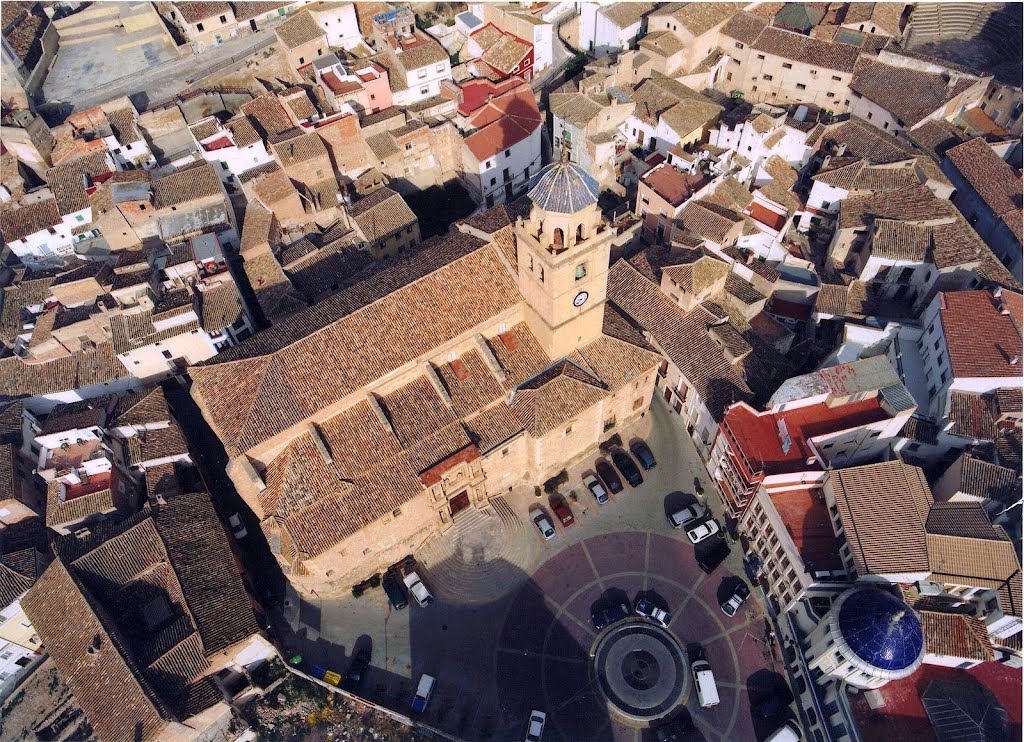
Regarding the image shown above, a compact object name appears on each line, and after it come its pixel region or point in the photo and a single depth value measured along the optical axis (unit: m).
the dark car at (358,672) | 43.22
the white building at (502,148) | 69.62
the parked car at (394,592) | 46.02
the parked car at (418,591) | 46.06
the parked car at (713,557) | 46.66
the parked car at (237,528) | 50.38
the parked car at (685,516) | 48.75
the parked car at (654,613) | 44.62
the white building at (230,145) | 68.50
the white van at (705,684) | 41.12
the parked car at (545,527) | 48.62
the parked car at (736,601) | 44.66
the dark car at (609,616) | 44.78
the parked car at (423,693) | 41.88
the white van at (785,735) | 39.22
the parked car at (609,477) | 51.09
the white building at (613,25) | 84.88
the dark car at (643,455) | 52.12
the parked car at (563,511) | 49.16
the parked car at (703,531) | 47.72
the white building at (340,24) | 82.31
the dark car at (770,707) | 40.78
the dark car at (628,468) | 51.25
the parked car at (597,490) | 50.19
